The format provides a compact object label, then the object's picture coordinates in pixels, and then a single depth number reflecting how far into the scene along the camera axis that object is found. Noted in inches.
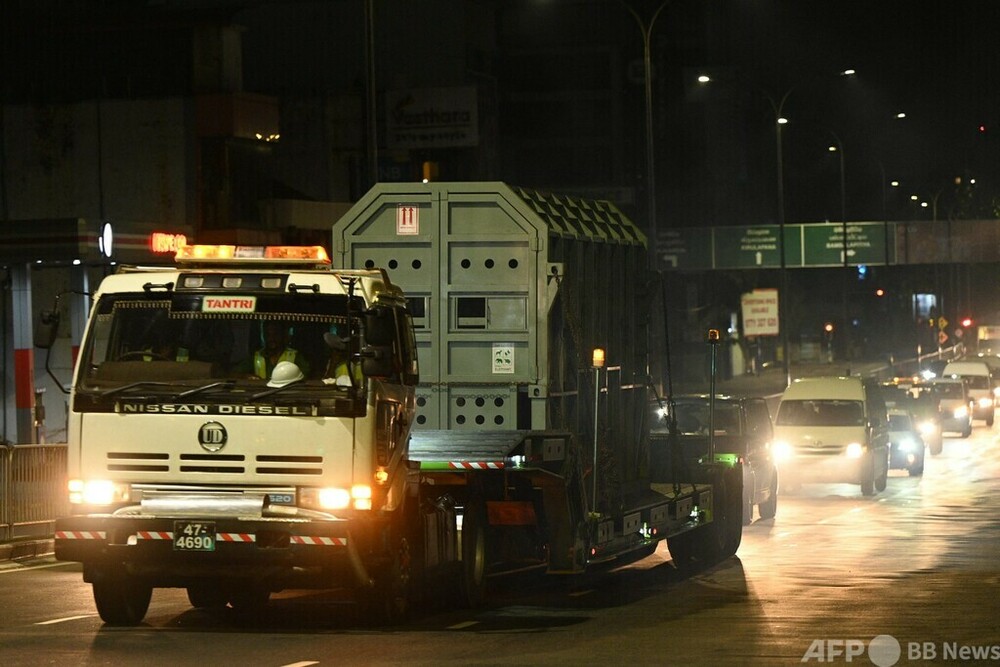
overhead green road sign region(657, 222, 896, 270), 3095.5
